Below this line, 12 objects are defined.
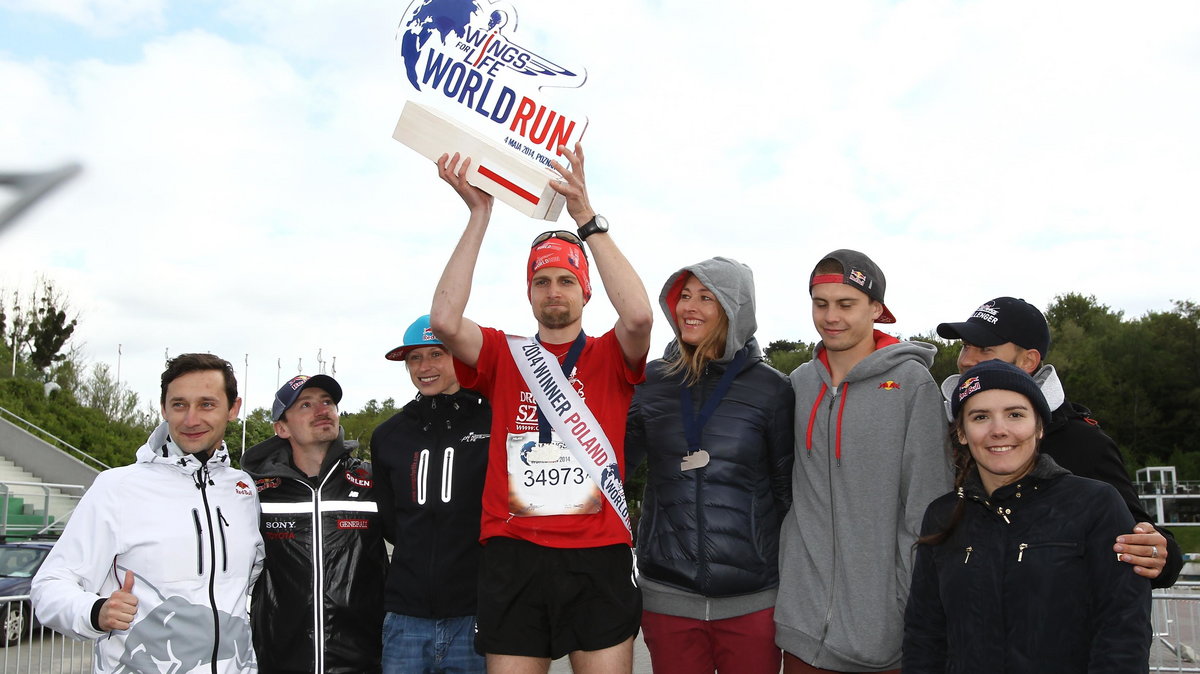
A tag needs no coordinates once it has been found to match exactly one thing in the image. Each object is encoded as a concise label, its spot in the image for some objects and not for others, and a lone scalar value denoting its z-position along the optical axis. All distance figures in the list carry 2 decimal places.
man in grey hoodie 3.85
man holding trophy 3.71
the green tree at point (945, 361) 51.36
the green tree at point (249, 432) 49.50
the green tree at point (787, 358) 61.75
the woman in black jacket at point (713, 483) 4.07
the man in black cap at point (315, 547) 4.39
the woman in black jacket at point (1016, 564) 3.03
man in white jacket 3.50
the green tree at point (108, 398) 50.33
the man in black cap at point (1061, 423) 3.02
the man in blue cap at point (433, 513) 4.39
